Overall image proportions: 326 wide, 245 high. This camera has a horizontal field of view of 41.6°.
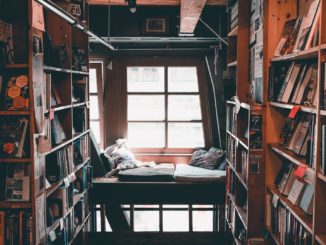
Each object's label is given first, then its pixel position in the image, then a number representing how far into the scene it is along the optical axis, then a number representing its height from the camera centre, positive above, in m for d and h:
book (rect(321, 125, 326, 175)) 1.92 -0.26
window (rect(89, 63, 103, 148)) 5.85 -0.10
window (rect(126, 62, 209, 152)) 5.93 -0.21
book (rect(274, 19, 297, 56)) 2.79 +0.37
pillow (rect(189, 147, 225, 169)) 5.50 -0.85
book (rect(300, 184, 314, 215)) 2.30 -0.58
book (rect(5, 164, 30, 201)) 2.80 -0.60
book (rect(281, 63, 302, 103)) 2.60 +0.07
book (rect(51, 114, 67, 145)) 3.44 -0.32
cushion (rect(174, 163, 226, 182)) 5.08 -0.98
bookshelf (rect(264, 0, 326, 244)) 1.99 -0.21
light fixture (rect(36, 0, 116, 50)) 2.33 +0.50
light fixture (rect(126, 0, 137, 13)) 3.40 +0.71
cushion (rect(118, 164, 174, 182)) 5.12 -0.99
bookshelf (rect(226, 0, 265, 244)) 3.08 -0.37
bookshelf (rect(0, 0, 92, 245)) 2.75 -0.31
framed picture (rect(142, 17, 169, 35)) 5.15 +0.82
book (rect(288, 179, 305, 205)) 2.50 -0.59
